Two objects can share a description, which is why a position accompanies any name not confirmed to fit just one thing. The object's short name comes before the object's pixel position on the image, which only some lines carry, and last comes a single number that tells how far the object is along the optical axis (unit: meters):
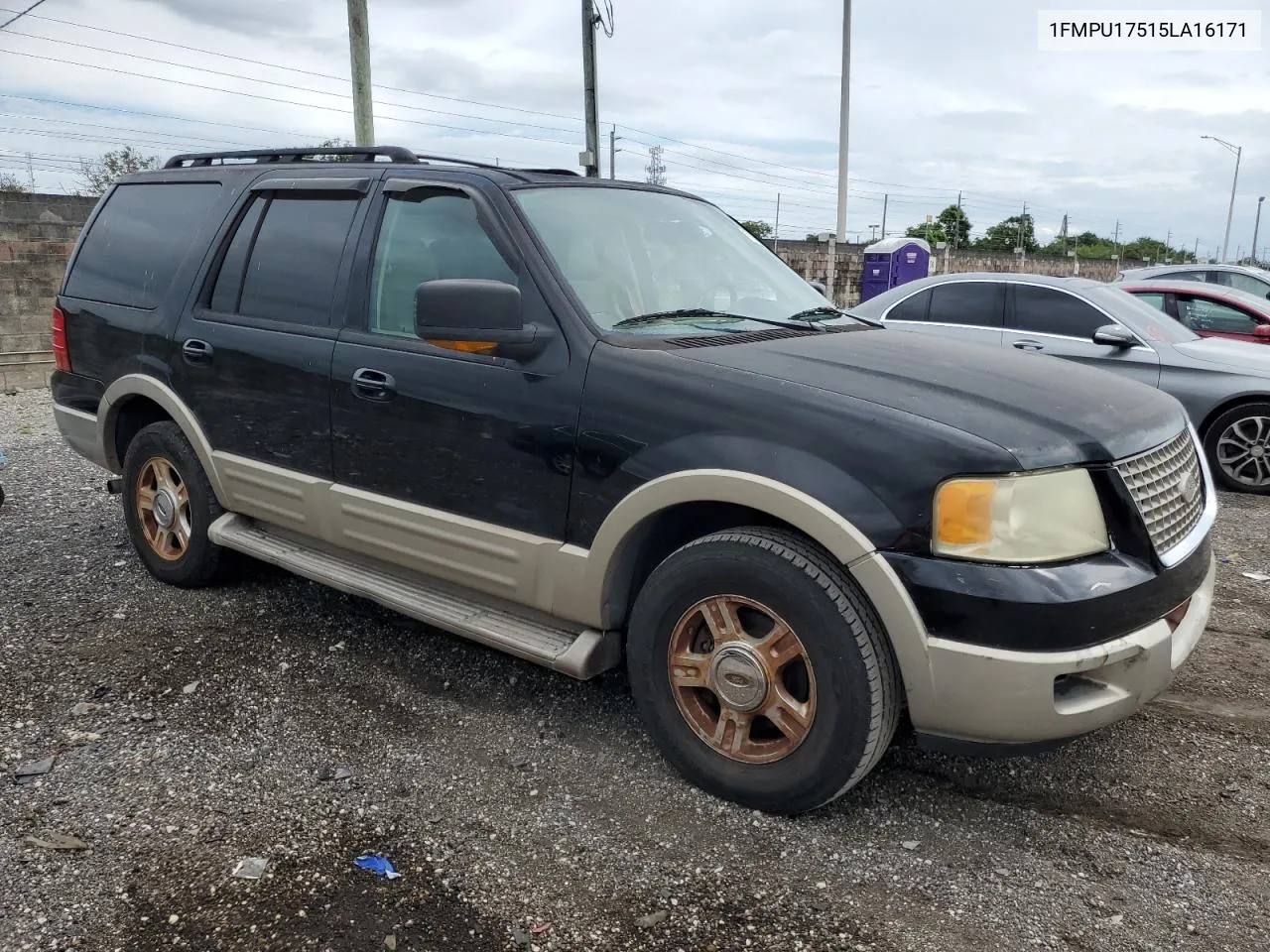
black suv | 2.61
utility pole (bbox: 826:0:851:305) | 22.55
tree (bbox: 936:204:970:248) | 63.59
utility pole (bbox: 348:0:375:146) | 12.52
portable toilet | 16.67
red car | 9.54
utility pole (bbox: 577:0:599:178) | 17.39
